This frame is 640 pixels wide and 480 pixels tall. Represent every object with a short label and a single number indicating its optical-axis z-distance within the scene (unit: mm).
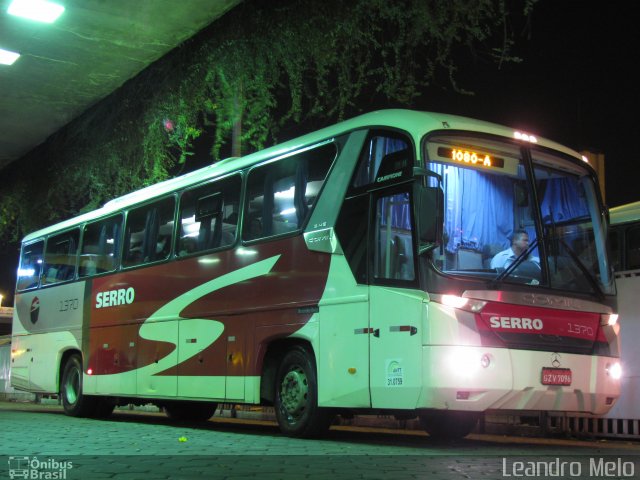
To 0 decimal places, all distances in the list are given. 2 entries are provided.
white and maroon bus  7711
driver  8016
